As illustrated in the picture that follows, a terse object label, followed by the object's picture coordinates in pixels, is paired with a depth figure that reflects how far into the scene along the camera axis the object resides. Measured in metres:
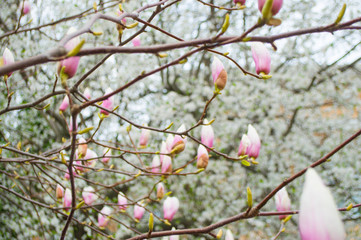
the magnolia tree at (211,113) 3.95
